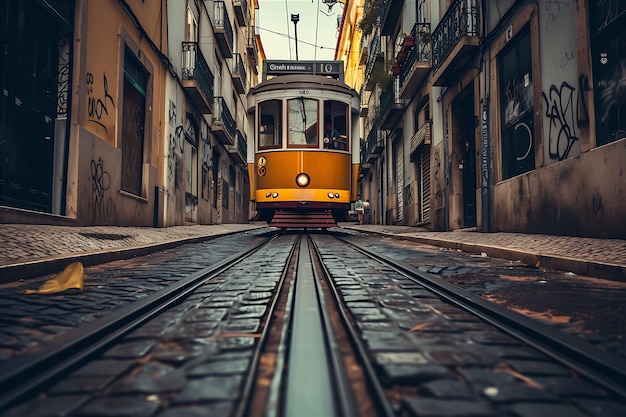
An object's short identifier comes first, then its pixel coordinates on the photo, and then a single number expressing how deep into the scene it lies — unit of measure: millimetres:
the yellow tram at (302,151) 11031
